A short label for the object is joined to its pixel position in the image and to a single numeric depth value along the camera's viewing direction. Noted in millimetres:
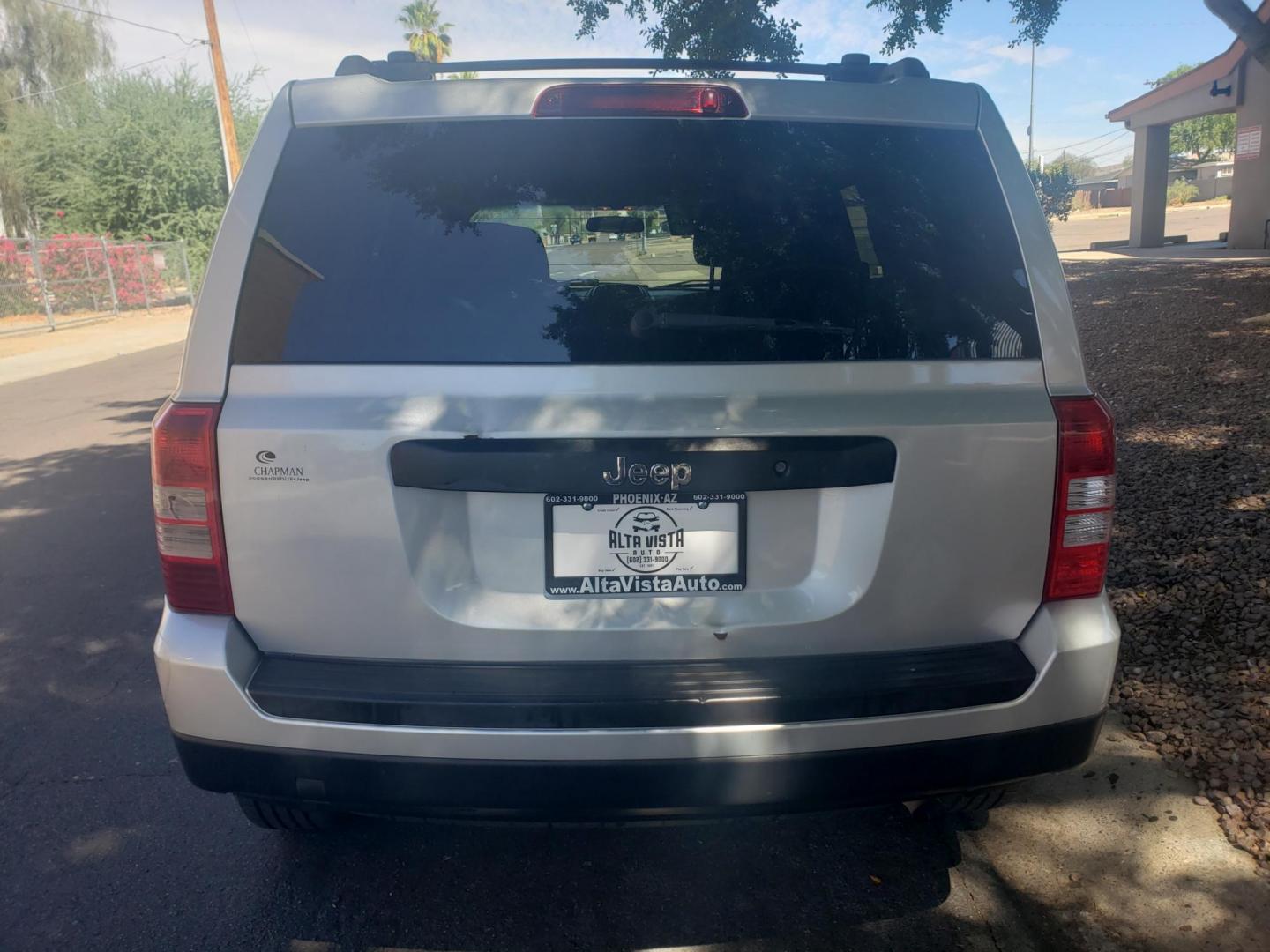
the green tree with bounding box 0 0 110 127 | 40000
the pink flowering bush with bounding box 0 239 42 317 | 24641
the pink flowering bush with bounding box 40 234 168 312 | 25406
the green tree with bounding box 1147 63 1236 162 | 72188
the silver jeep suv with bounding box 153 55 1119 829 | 2301
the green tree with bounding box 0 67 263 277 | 31969
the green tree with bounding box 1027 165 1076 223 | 38562
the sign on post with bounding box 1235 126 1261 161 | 22125
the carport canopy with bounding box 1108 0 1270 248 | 22141
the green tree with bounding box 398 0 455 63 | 52344
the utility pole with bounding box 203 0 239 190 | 26922
